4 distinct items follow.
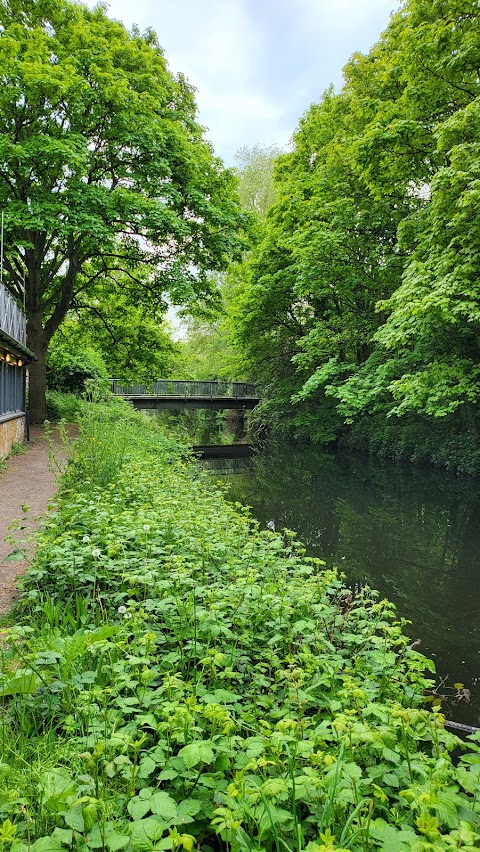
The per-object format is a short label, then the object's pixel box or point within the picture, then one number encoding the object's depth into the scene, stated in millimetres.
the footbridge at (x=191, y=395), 27375
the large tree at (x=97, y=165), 11953
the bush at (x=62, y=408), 17988
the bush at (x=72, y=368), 21312
